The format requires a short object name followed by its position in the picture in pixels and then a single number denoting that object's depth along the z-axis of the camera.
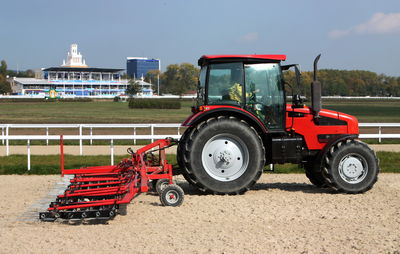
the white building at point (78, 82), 134.25
